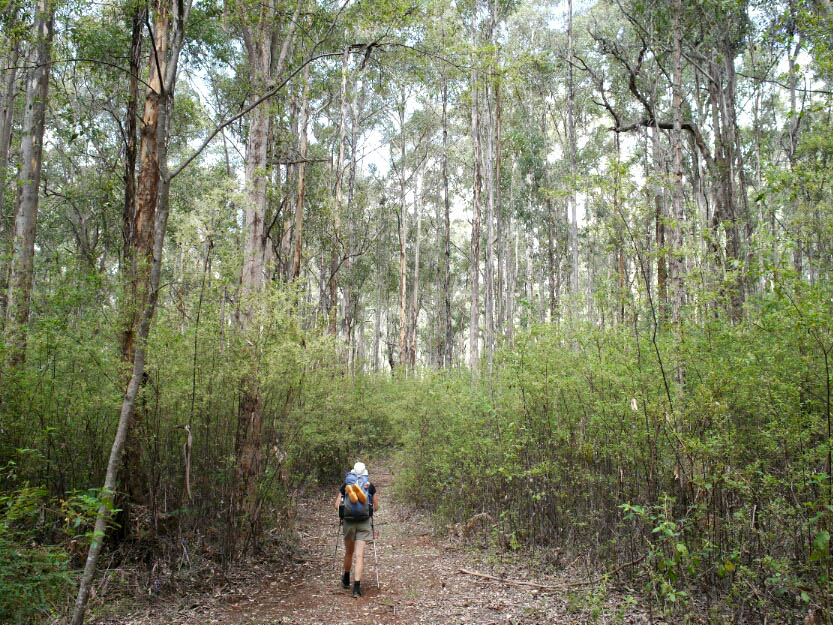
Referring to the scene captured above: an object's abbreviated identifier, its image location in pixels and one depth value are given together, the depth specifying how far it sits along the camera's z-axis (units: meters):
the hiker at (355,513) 5.25
